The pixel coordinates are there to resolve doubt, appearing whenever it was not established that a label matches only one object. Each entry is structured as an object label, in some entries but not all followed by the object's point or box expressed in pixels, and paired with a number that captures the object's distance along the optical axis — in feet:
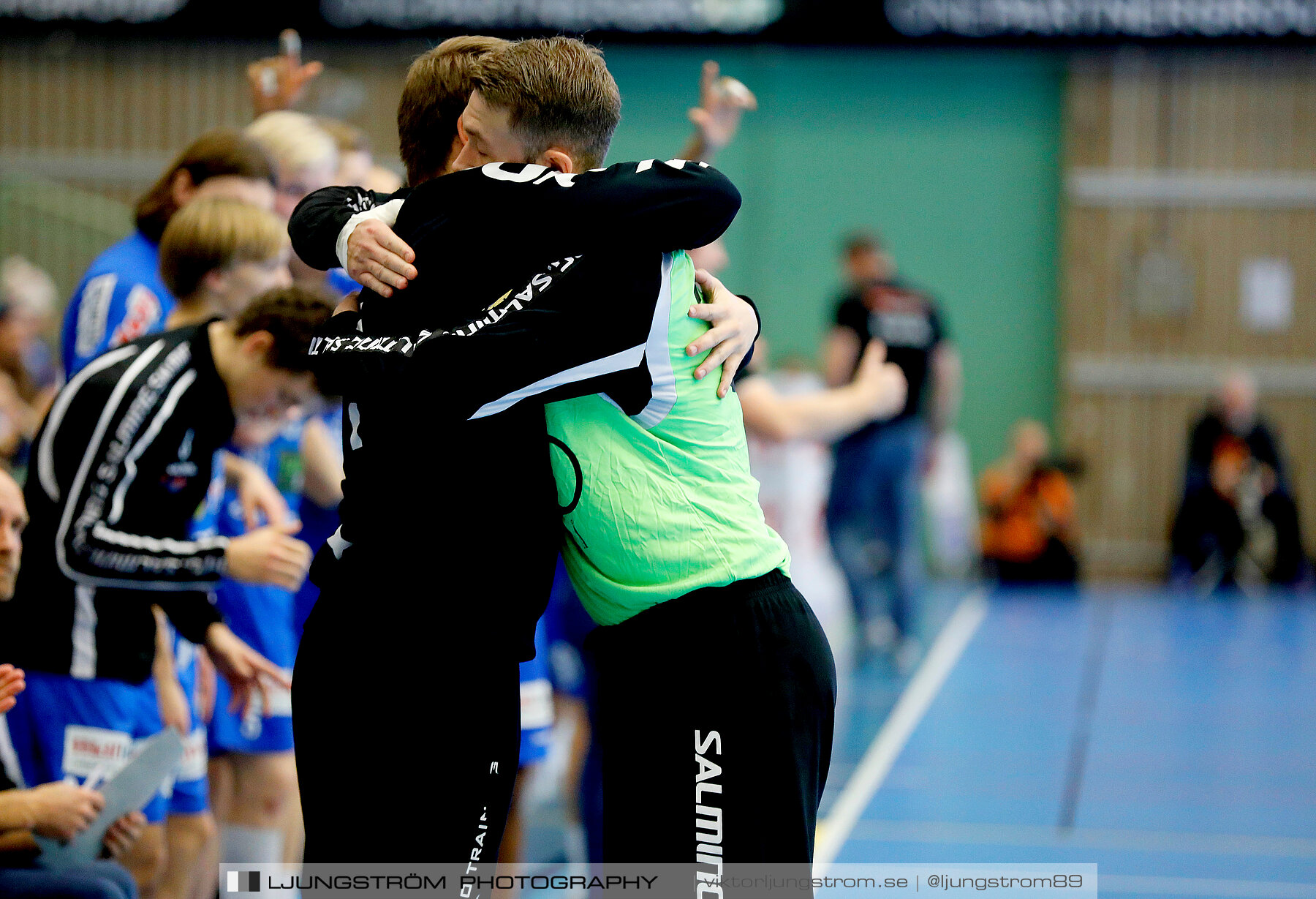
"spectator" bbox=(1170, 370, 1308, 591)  78.12
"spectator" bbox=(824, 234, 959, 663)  54.60
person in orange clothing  79.30
